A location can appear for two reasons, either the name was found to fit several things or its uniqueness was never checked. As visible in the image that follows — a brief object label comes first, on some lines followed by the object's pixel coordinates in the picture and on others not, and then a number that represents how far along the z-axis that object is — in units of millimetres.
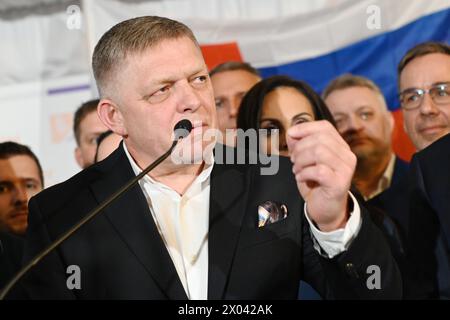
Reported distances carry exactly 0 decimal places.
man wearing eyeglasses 3340
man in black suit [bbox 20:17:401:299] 3228
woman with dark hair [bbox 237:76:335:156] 3877
